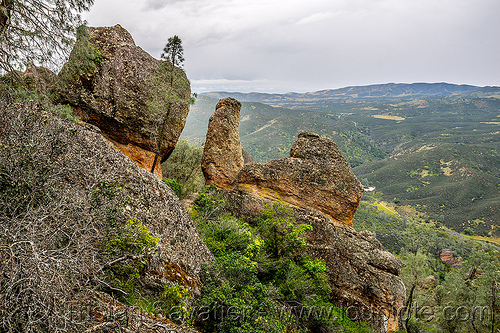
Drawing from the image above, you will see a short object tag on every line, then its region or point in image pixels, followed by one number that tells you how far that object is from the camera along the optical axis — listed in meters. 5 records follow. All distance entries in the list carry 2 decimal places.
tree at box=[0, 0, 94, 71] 7.90
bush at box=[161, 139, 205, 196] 30.47
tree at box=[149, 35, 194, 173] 16.83
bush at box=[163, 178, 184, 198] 20.36
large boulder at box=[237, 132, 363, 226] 19.52
